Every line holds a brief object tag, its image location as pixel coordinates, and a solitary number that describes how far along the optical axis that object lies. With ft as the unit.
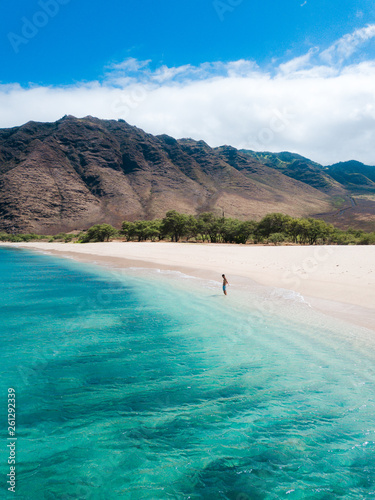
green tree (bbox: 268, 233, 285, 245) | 291.87
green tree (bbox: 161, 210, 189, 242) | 341.21
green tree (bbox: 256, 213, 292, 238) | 309.83
